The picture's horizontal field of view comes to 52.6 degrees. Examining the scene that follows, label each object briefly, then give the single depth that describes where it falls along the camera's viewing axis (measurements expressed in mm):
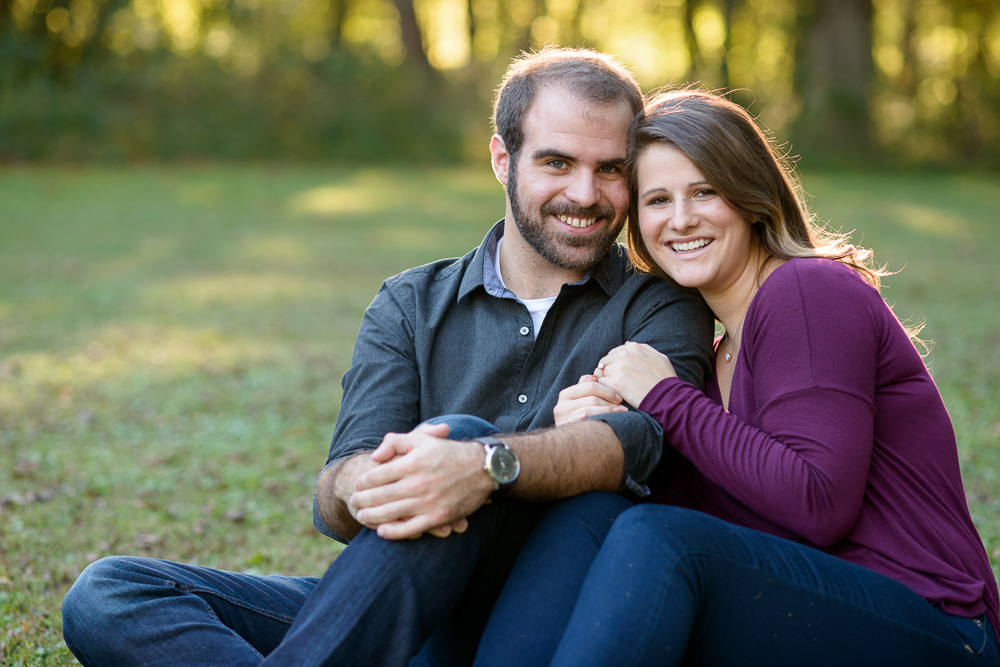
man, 2559
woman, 2396
